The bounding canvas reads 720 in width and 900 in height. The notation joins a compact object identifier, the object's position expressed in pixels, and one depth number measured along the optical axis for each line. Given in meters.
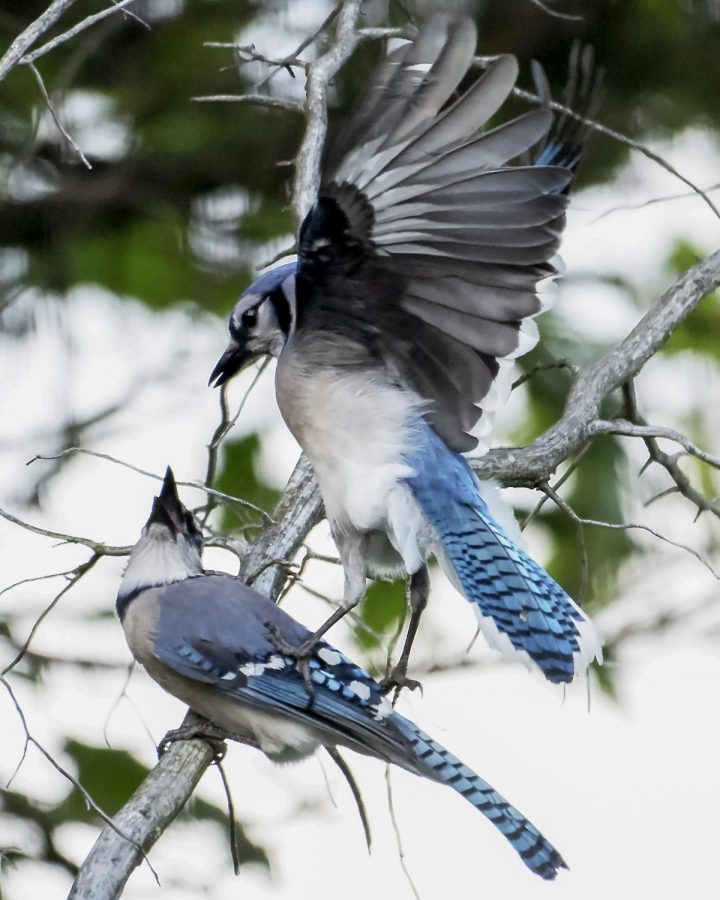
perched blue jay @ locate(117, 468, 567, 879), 4.96
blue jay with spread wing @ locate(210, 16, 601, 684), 4.39
